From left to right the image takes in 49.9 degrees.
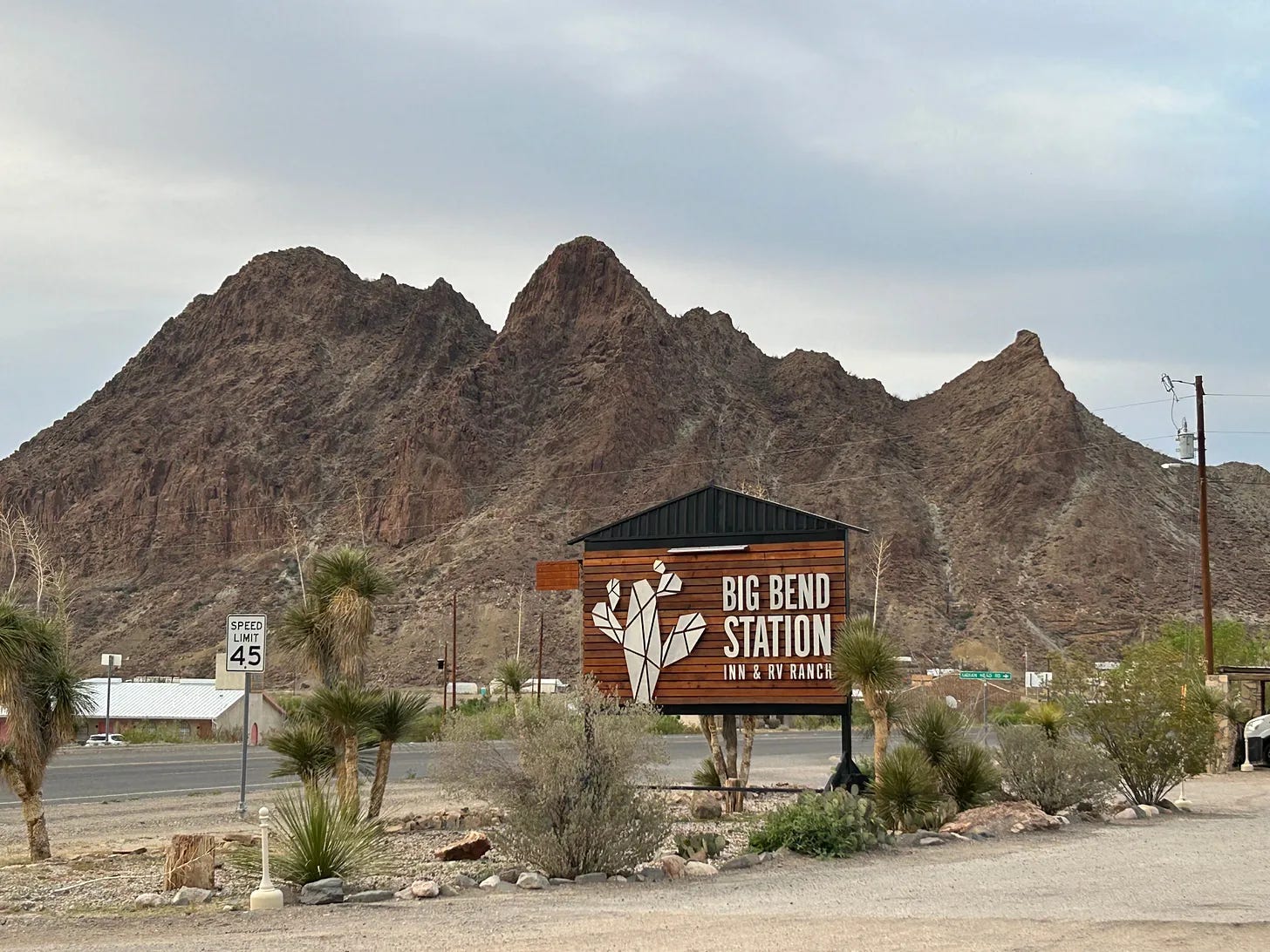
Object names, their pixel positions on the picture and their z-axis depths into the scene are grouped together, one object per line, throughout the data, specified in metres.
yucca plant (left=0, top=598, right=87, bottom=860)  15.59
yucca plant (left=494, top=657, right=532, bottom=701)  48.72
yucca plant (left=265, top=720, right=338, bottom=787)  19.31
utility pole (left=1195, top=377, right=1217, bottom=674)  37.12
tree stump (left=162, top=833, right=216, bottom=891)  13.80
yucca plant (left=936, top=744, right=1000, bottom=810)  19.84
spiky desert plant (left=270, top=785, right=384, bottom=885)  13.27
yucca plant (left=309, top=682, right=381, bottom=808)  18.73
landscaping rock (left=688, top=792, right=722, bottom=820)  21.95
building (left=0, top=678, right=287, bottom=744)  61.91
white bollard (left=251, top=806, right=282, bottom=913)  12.28
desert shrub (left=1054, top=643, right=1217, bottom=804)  21.31
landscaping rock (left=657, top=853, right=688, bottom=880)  14.35
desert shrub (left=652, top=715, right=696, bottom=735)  56.75
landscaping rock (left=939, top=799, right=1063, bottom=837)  17.75
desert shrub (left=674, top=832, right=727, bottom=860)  15.55
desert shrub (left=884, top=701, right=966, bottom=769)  20.11
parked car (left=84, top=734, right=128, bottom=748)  53.66
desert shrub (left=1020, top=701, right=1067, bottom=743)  21.77
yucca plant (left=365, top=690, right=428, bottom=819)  19.58
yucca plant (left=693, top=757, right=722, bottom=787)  24.36
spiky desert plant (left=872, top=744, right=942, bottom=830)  18.23
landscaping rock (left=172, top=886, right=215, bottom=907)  12.93
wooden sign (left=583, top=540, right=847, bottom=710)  21.44
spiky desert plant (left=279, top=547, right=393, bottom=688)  20.03
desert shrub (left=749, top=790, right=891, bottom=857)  15.81
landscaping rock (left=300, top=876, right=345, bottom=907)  12.69
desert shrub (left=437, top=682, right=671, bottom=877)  14.25
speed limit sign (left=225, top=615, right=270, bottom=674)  21.84
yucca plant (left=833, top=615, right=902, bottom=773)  19.83
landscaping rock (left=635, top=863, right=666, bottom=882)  14.30
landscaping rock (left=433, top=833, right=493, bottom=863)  16.33
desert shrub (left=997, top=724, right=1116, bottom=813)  19.84
